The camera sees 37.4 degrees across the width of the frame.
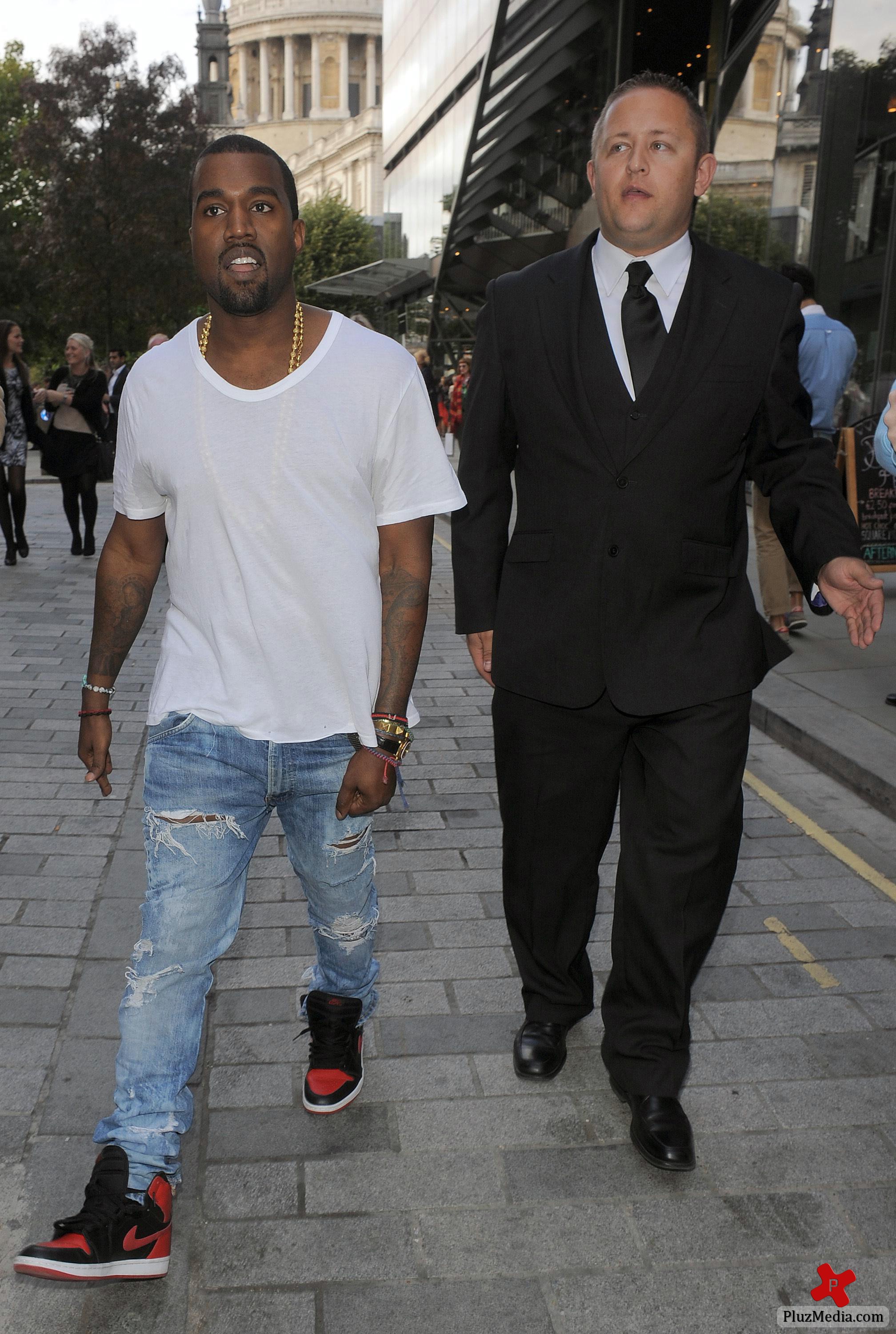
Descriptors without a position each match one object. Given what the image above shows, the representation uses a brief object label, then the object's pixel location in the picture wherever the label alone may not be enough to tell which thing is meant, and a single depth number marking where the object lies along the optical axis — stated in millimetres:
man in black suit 2809
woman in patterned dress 10898
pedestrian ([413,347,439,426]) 24234
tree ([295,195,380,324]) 68688
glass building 13023
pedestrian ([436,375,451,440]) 30812
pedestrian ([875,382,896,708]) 2977
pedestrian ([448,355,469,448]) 27969
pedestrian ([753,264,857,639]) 7883
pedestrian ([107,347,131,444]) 12471
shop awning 44312
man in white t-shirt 2455
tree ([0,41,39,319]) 44312
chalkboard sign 8969
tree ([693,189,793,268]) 16438
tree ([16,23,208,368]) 29766
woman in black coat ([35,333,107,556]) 11805
